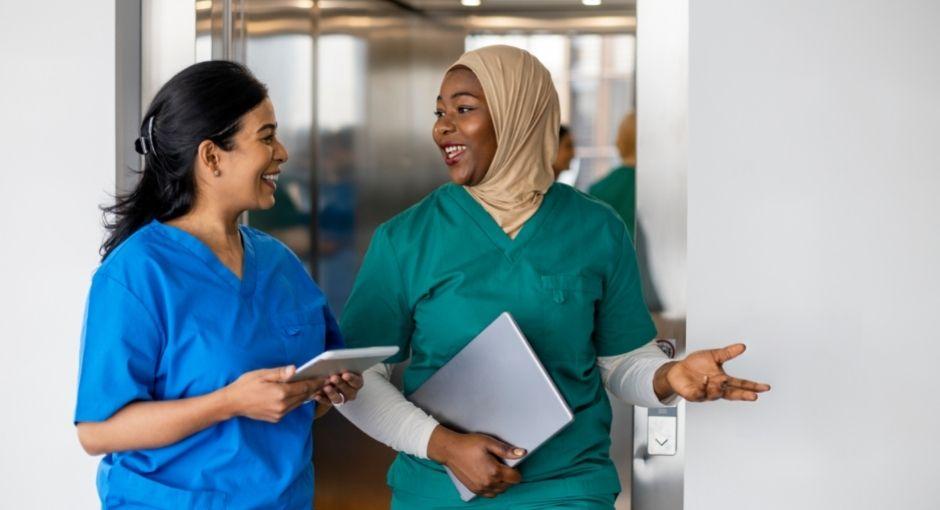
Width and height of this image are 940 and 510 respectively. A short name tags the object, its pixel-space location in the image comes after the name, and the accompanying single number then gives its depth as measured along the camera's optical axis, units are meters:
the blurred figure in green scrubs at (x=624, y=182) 3.83
